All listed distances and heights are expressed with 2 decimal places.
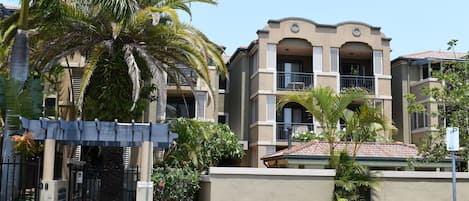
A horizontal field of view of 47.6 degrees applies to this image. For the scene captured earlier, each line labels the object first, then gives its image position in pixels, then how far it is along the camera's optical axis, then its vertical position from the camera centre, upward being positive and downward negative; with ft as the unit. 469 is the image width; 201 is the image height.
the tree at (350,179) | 56.44 -2.89
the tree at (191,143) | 67.36 +0.85
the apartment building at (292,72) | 101.40 +15.88
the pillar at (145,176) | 47.91 -2.42
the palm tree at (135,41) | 55.11 +11.89
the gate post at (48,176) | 46.31 -2.47
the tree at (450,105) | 50.37 +4.72
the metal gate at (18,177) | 49.73 -2.95
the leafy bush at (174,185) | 60.39 -4.01
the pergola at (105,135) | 47.32 +1.25
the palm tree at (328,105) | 58.80 +5.25
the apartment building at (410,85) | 108.58 +14.09
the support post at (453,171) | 42.04 -1.39
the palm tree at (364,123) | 58.90 +3.29
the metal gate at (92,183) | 59.47 -4.09
